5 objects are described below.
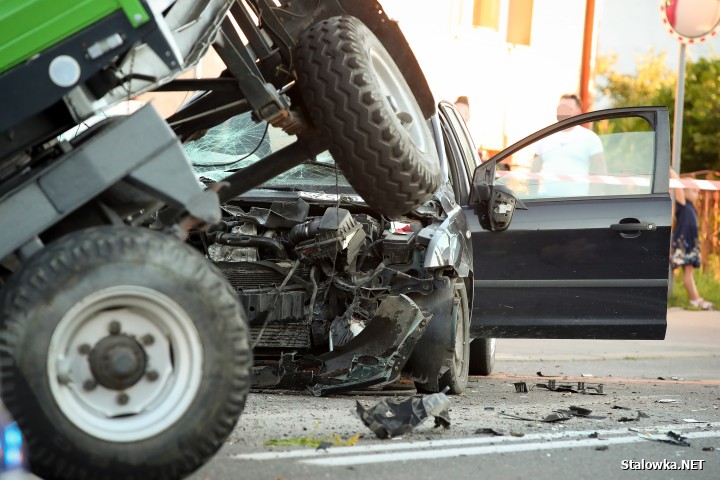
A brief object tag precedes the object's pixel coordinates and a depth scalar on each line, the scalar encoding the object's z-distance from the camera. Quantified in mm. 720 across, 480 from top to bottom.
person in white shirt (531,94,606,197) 18109
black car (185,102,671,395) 15375
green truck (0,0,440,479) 8562
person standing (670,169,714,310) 33719
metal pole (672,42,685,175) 31234
